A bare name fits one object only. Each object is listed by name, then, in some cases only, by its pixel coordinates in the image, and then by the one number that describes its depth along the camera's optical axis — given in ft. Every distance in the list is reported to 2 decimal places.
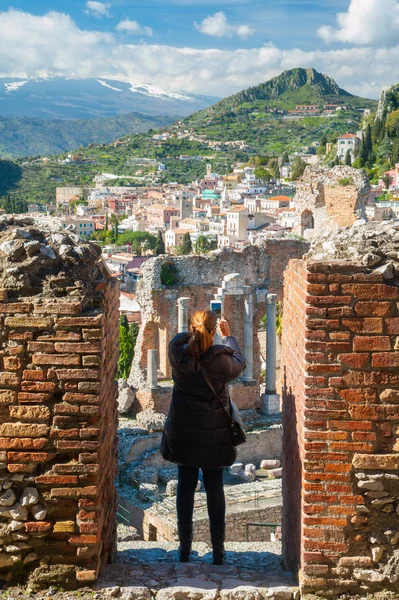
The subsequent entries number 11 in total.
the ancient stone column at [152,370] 65.89
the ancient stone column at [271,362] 65.62
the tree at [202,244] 243.56
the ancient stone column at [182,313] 66.18
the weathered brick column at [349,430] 13.89
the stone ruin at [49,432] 13.87
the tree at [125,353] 100.56
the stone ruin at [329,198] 106.01
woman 15.08
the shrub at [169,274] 78.74
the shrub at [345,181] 108.17
